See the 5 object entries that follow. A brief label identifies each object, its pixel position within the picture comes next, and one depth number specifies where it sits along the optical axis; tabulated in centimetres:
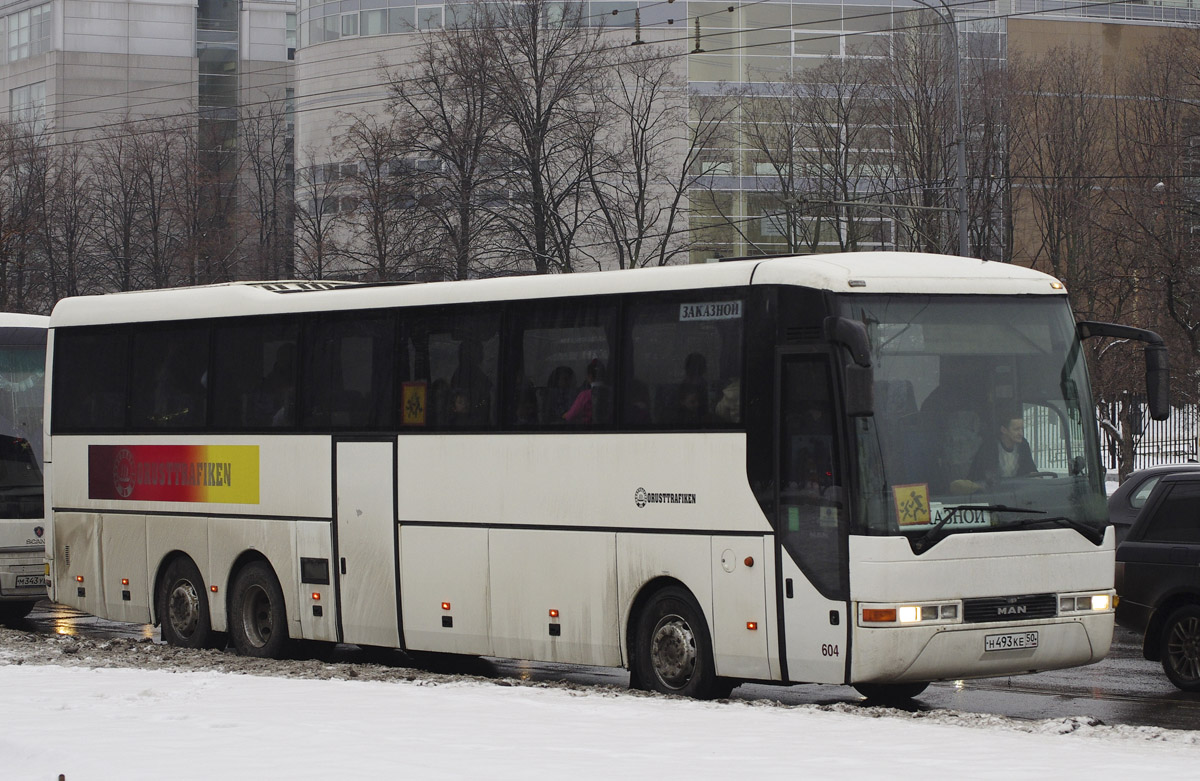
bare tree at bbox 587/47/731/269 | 4738
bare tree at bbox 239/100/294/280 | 6381
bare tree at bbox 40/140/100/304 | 5919
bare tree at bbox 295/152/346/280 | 4784
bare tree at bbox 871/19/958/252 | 5062
